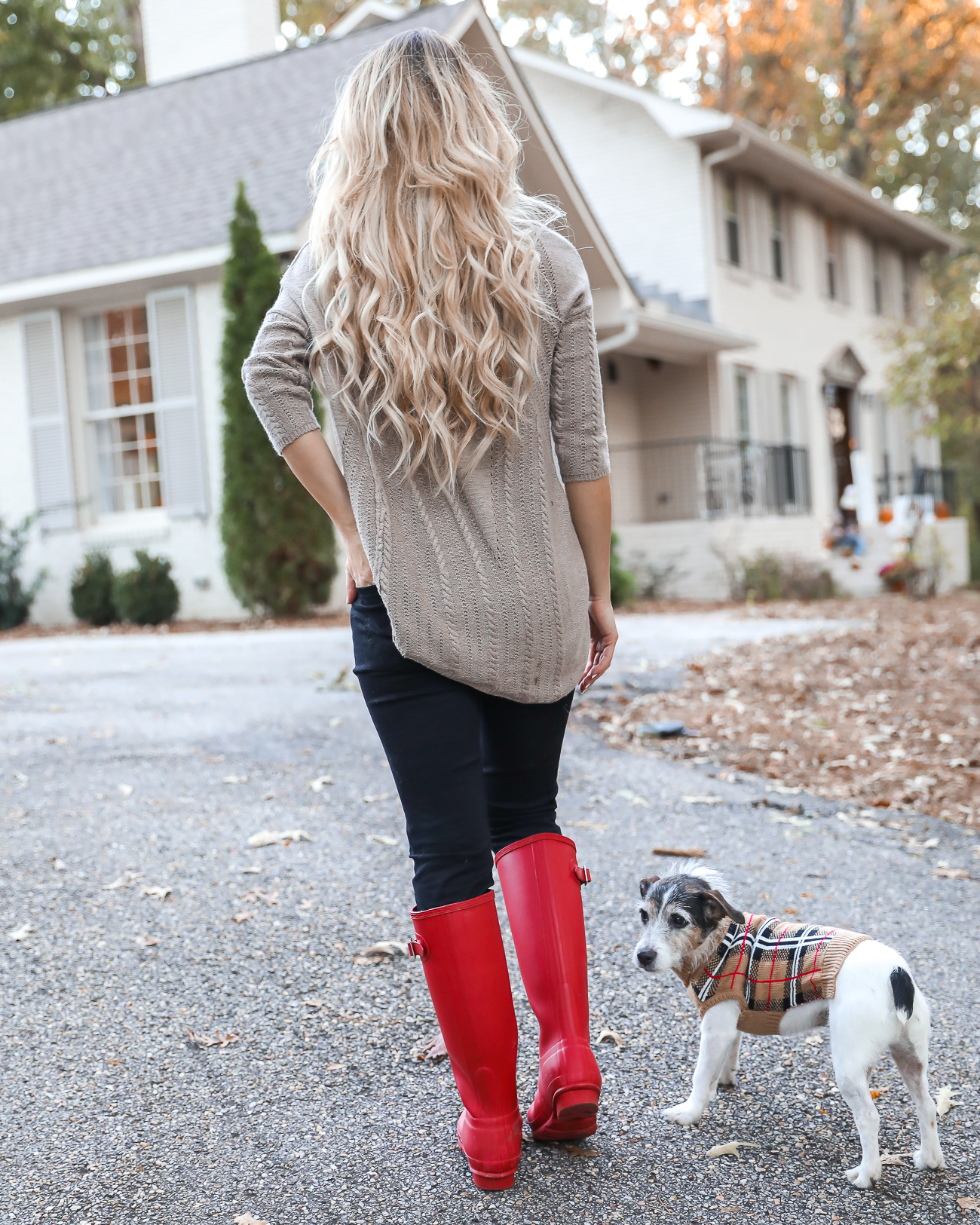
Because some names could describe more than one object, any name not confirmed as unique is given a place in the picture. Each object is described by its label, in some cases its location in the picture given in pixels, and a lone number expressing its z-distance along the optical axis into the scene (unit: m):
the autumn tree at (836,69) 23.16
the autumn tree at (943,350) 11.27
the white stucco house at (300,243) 12.98
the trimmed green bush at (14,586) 13.22
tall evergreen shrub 11.80
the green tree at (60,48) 24.22
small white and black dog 2.04
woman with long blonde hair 1.96
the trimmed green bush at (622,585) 13.09
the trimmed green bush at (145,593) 12.46
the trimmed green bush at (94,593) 12.77
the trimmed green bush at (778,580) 14.68
